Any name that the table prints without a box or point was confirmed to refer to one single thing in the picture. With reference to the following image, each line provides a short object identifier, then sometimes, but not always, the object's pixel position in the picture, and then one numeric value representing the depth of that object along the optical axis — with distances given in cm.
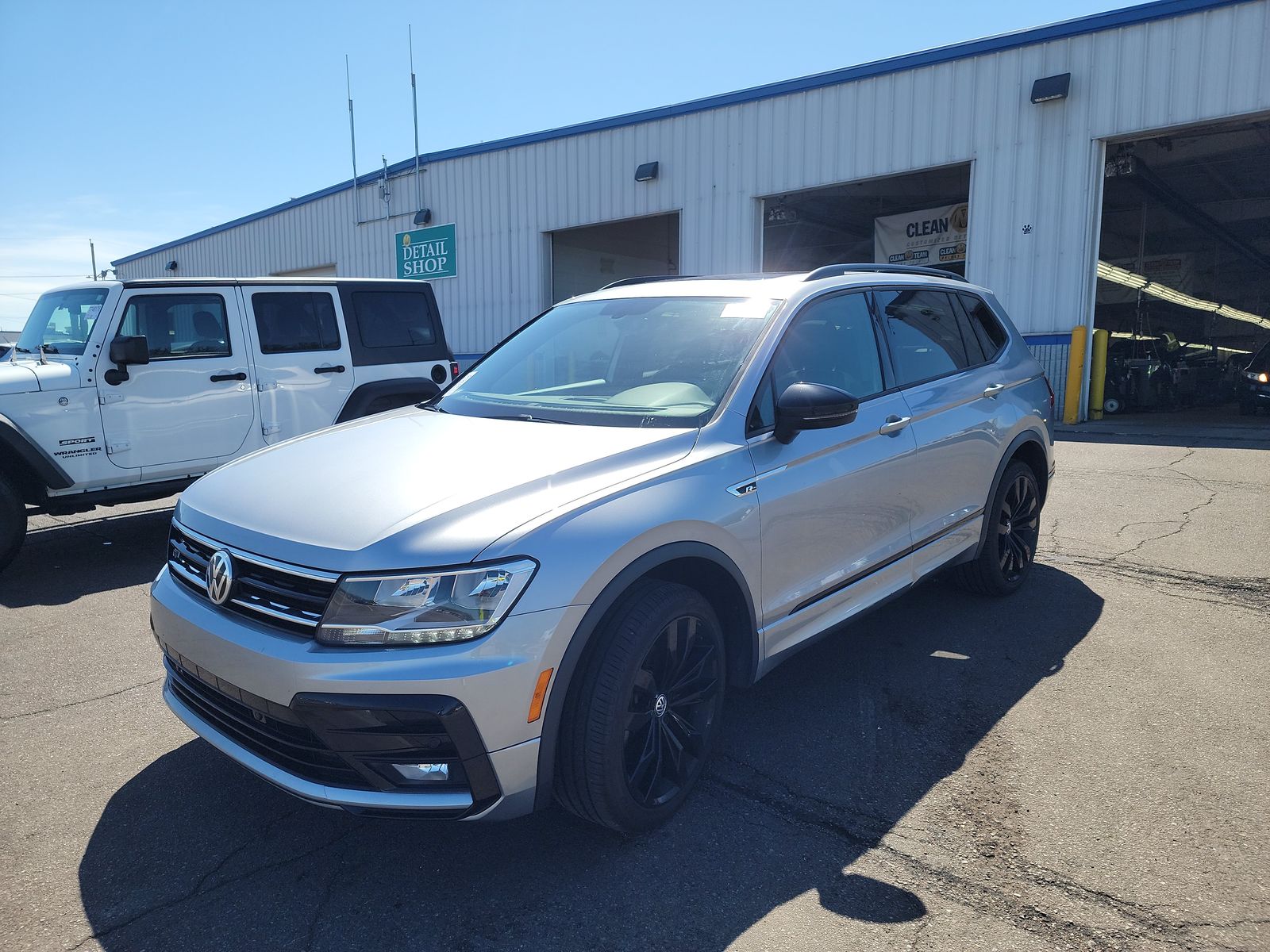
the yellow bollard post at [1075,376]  1364
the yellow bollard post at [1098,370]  1412
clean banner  1938
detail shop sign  2234
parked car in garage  1544
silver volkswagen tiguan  234
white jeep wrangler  597
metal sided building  1324
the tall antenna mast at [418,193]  2286
